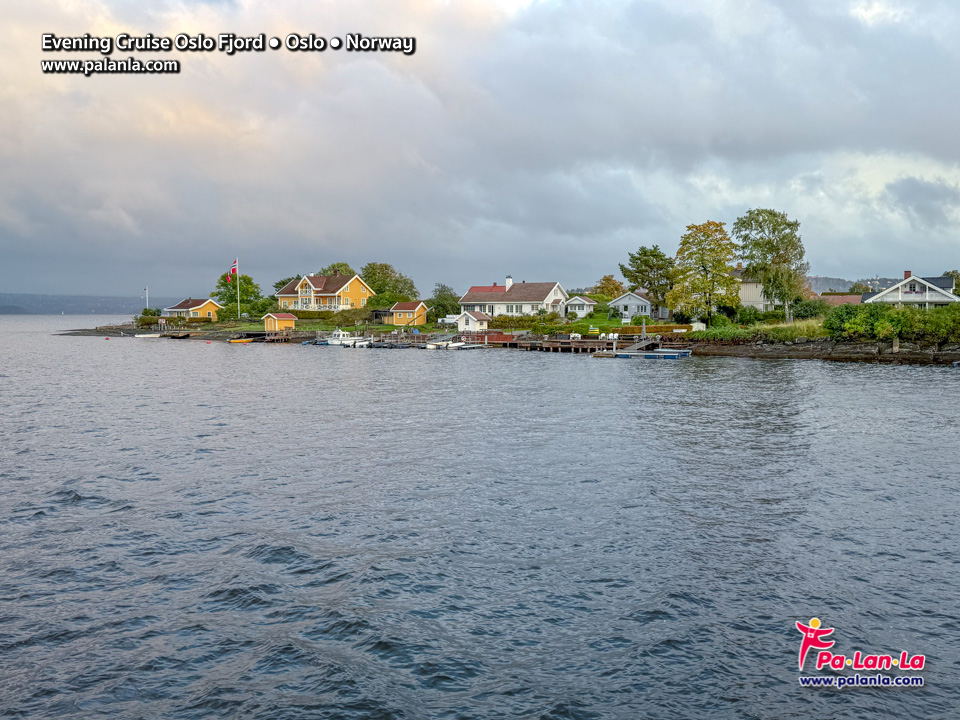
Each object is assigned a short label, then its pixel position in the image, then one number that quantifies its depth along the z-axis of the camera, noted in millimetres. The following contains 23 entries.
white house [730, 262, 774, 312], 97312
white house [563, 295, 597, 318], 109250
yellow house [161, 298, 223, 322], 142250
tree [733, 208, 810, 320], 83625
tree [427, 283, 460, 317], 113312
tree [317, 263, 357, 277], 142500
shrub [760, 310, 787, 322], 86438
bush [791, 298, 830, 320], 82875
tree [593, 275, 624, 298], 129875
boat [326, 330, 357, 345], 99494
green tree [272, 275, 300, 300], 140500
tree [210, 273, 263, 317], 132875
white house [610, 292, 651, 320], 98312
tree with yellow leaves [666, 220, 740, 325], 86375
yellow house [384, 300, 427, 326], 112188
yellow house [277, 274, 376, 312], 121312
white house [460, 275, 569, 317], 107188
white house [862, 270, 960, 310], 77000
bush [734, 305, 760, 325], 87250
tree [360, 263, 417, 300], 128375
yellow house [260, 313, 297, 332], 113825
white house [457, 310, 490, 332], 100875
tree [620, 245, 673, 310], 95750
